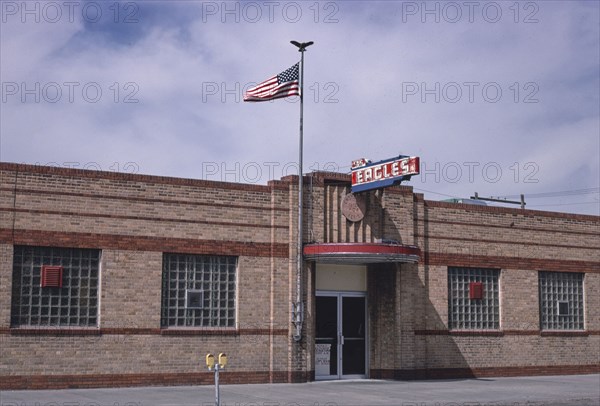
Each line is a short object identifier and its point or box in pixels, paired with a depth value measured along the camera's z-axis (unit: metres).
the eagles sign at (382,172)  23.33
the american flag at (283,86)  24.81
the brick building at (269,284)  21.58
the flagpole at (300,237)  24.41
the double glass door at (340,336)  25.80
